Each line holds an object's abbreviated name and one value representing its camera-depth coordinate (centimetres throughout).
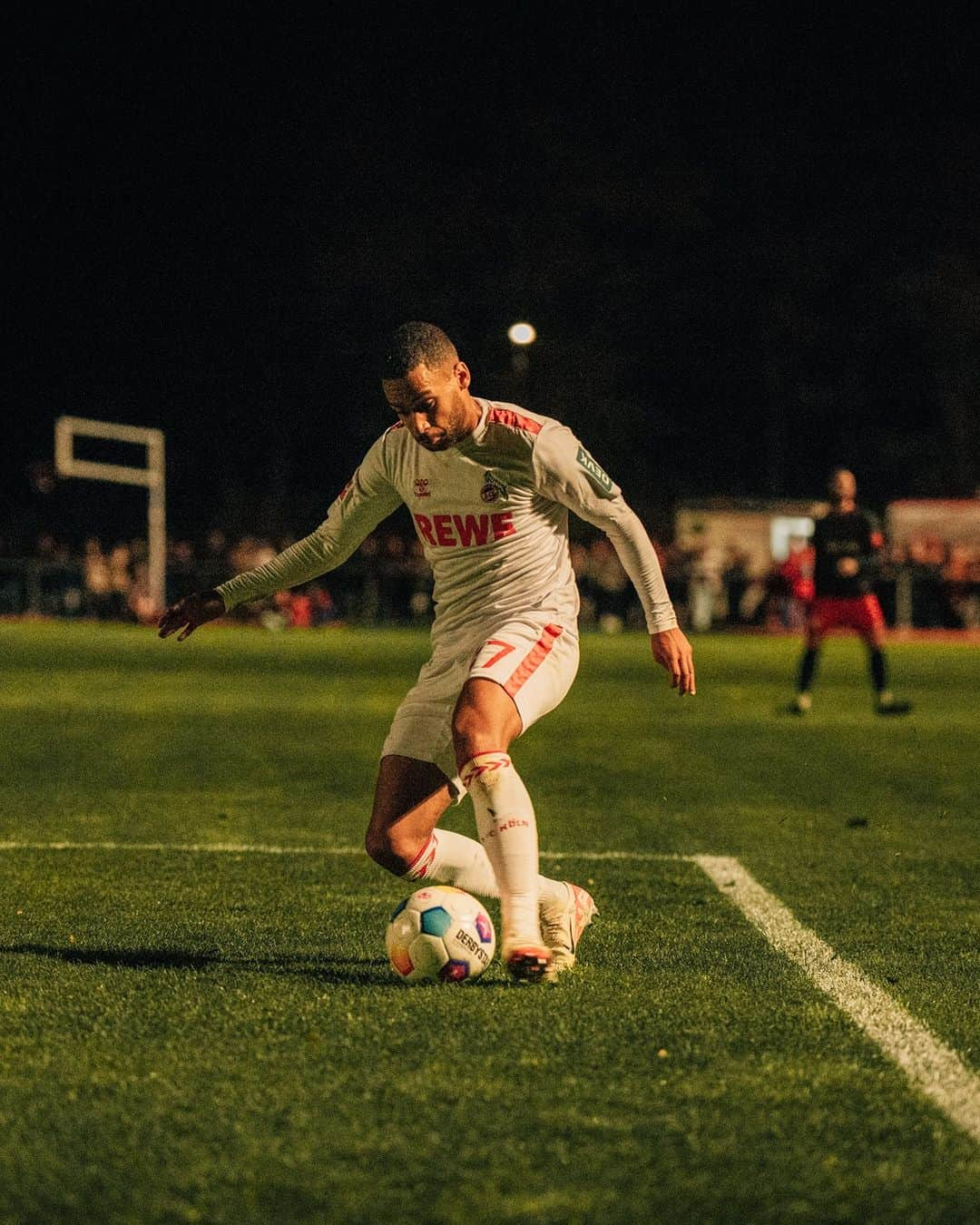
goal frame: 7808
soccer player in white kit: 1029
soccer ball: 1000
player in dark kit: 3177
